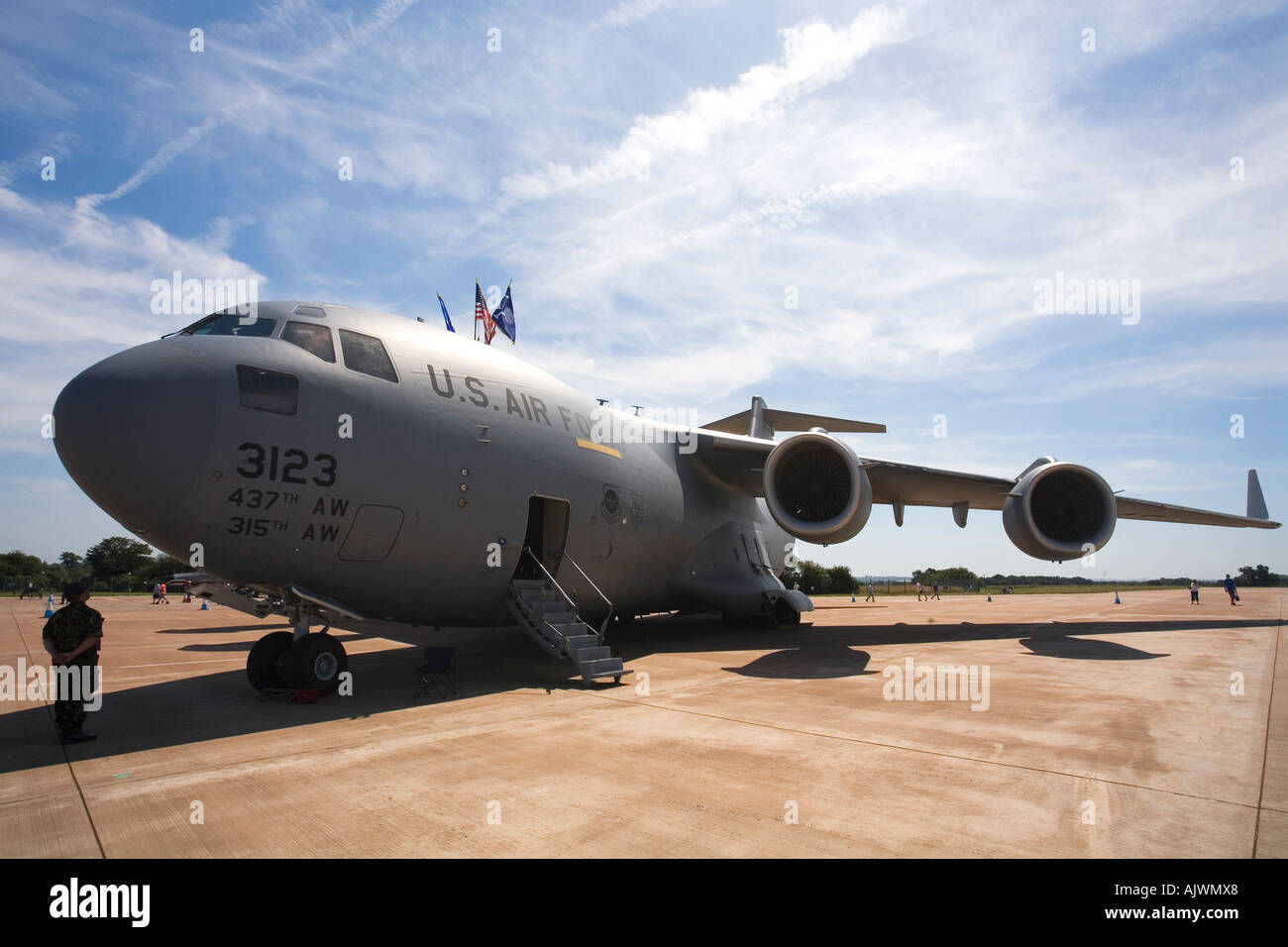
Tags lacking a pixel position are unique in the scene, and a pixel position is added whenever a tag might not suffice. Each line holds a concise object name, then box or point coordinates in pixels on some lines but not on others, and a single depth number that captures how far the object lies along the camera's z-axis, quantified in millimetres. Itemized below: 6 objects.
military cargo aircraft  6855
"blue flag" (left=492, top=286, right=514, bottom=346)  18344
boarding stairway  9555
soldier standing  6219
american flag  17594
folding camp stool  8602
